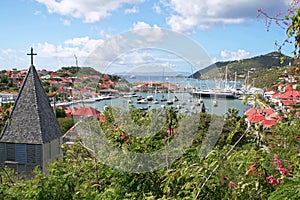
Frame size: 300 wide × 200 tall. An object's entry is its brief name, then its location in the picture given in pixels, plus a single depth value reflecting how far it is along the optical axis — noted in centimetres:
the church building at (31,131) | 1050
